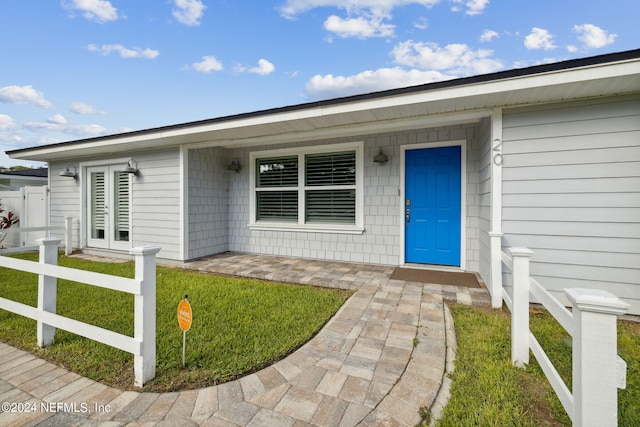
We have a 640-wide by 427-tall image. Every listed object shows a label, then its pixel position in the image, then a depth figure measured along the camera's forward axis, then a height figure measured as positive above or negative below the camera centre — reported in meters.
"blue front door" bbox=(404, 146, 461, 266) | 4.34 +0.12
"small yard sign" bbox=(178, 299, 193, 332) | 1.82 -0.70
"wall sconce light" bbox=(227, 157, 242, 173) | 5.85 +0.98
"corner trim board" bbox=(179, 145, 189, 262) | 5.09 +0.20
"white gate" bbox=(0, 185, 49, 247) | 6.88 +0.06
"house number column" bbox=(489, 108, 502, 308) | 3.23 +0.50
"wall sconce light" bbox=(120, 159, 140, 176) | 5.46 +0.89
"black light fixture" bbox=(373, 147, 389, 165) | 4.64 +0.92
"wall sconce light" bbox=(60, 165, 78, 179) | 6.22 +0.87
